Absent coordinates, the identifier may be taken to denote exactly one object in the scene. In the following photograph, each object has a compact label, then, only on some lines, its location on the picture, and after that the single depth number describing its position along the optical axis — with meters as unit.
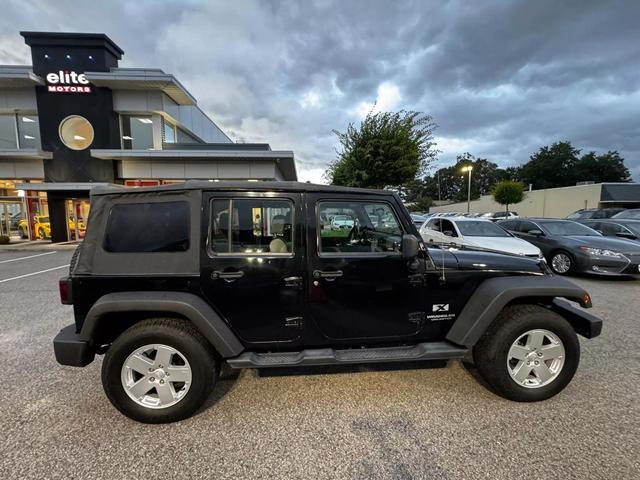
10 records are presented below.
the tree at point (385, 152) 12.00
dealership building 13.40
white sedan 6.99
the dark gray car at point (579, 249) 6.70
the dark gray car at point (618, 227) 9.51
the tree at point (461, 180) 92.12
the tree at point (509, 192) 31.36
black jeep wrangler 2.43
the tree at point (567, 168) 59.19
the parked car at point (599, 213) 15.16
